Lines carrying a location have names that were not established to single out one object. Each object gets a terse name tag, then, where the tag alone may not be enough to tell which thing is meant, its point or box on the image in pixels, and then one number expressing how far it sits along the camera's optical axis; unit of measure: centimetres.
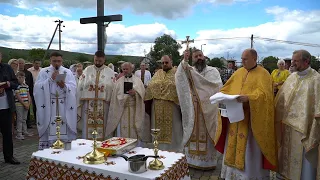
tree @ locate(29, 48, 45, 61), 7631
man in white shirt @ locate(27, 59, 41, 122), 960
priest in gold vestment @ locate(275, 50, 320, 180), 384
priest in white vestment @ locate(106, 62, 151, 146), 593
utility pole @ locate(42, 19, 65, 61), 2884
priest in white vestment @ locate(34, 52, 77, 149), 544
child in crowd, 774
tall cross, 848
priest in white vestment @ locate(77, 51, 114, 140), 598
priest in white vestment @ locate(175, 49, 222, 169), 540
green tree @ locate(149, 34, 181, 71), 5238
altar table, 297
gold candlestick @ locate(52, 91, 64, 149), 387
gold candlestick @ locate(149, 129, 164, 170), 303
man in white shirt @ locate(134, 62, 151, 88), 1192
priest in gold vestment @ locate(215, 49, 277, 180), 413
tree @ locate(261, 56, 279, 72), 6128
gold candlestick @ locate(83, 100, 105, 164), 321
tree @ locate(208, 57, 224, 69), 5478
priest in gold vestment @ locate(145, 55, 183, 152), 576
